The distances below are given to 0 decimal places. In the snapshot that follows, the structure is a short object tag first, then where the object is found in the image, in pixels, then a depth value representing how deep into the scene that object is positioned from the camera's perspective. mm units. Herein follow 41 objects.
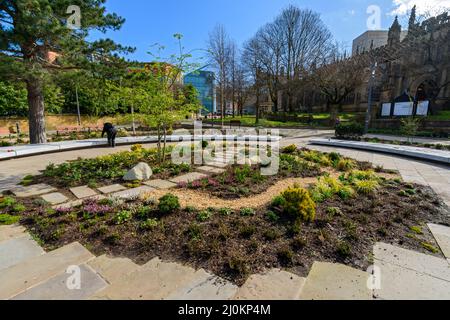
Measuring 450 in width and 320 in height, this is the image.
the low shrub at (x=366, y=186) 4305
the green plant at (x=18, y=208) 3537
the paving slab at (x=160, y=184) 4840
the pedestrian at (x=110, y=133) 10297
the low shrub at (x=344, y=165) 6339
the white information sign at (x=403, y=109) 15539
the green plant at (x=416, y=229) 2949
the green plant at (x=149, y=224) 2947
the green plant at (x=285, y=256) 2324
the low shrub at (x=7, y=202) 3693
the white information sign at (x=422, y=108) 14810
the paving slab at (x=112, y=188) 4527
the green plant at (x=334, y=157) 7205
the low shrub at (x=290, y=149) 8758
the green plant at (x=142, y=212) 3301
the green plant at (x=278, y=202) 3564
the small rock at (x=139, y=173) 5266
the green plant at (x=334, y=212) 3369
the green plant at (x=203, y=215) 3232
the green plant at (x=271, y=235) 2711
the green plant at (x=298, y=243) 2553
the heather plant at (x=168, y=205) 3334
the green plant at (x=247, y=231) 2799
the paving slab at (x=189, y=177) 5279
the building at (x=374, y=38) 41094
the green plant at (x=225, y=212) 3404
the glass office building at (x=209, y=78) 23609
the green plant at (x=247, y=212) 3395
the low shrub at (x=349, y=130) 13727
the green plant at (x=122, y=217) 3117
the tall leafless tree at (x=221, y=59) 23312
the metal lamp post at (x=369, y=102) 14992
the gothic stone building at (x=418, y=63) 20594
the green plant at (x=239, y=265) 2127
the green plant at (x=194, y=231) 2750
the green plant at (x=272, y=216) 3197
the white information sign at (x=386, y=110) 17189
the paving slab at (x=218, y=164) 6699
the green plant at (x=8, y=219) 3189
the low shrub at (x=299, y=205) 3125
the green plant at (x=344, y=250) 2412
